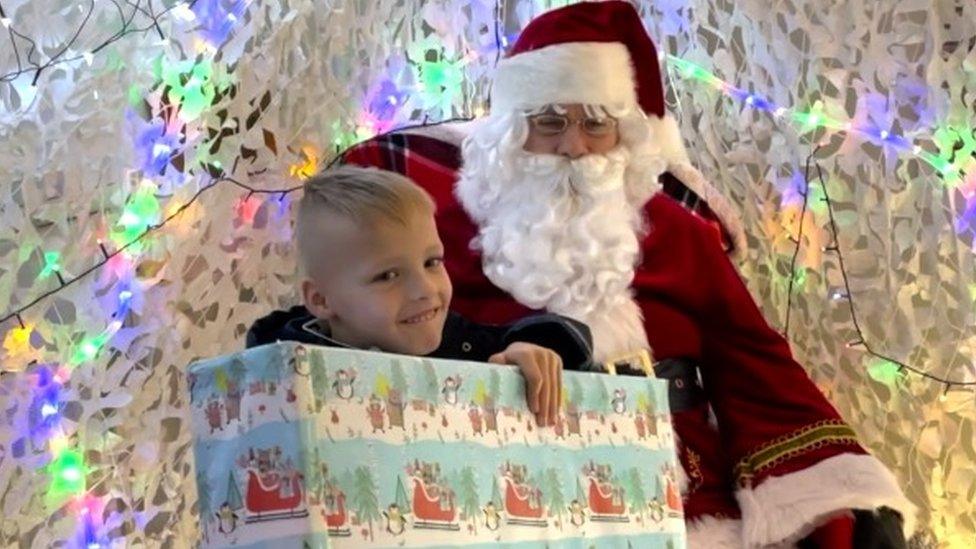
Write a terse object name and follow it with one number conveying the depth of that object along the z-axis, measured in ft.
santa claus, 6.80
